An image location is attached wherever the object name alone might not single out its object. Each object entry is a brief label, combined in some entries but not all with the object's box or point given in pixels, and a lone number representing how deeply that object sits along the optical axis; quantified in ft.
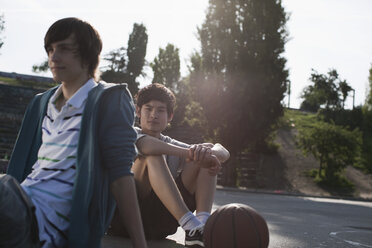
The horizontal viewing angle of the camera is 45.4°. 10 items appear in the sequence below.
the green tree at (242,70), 67.51
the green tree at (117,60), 141.47
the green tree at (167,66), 153.28
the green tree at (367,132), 89.43
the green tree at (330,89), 115.85
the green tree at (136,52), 145.79
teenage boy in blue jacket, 6.14
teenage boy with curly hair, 10.54
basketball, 9.50
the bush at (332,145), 72.28
